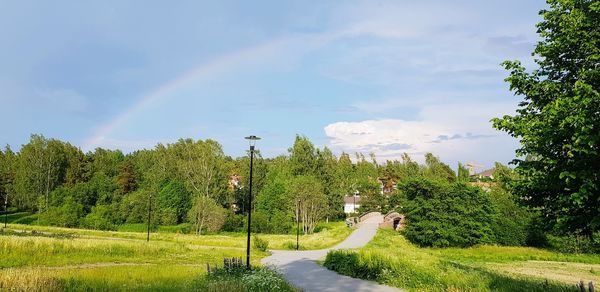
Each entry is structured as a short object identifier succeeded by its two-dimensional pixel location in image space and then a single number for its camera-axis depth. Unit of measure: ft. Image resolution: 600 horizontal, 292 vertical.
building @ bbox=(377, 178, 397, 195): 349.00
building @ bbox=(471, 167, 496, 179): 308.19
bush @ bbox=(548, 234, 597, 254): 162.85
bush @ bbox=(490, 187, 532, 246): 174.09
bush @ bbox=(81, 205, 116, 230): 239.09
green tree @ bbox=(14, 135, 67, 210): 270.46
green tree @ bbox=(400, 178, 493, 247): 166.20
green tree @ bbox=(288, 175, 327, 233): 218.79
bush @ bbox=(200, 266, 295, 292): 42.68
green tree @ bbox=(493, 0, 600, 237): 36.37
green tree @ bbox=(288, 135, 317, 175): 257.34
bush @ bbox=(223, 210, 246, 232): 235.61
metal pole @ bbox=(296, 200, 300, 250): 210.96
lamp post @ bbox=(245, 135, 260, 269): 63.46
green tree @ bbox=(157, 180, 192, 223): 249.75
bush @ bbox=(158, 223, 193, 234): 226.58
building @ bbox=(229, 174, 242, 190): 282.44
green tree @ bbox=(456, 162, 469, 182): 272.84
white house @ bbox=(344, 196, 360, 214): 338.69
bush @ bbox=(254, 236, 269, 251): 119.96
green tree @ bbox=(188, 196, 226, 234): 211.61
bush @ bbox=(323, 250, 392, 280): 59.21
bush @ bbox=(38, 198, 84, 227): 233.14
